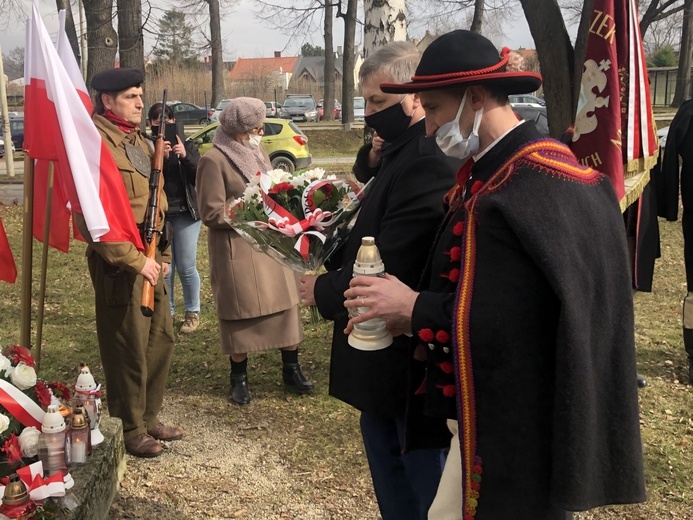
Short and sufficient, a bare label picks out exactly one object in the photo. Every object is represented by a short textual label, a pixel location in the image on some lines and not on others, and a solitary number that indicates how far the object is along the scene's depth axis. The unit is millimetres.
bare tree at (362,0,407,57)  6352
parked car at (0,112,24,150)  25364
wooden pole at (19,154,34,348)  3346
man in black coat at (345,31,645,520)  1729
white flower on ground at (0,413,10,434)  2746
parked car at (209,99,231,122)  27769
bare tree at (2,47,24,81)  32950
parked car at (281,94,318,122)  37062
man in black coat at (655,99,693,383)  4711
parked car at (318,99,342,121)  37078
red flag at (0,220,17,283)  3441
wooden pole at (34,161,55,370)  3529
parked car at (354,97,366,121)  34506
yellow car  18203
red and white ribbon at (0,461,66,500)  2652
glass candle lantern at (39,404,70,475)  2936
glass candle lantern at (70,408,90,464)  3127
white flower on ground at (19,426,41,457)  2881
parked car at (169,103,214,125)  34156
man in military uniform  3689
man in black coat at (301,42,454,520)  2404
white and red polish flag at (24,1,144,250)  3199
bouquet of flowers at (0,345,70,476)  2793
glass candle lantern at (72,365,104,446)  3352
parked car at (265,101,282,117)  33788
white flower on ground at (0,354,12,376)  3041
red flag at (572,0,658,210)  3812
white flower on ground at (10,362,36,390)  3043
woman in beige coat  4574
